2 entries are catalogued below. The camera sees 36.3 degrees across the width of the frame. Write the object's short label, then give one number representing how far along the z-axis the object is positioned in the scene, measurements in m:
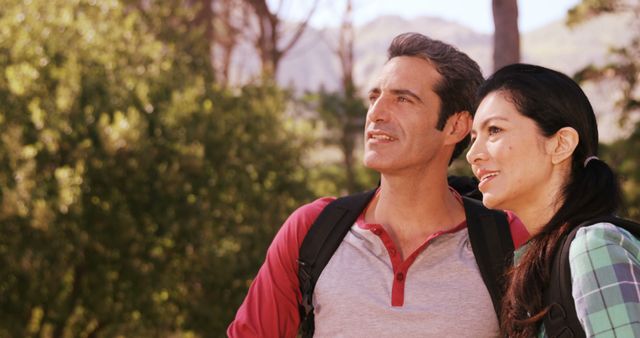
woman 2.62
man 3.36
